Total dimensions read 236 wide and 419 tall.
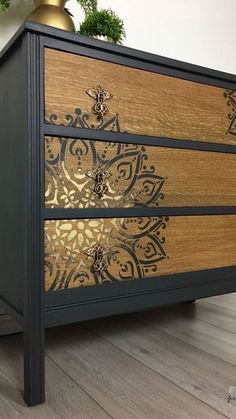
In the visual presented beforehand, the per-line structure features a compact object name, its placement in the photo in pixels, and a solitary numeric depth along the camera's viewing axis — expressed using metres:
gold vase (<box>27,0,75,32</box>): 1.08
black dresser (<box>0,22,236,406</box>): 0.84
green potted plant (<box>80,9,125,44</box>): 1.12
